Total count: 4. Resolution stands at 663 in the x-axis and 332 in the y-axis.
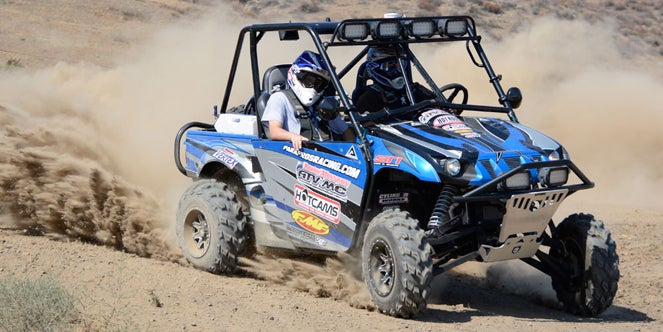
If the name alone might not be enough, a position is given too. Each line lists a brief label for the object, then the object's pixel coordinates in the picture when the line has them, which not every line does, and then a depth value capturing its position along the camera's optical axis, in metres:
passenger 17.11
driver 17.89
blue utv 14.81
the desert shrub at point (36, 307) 12.97
